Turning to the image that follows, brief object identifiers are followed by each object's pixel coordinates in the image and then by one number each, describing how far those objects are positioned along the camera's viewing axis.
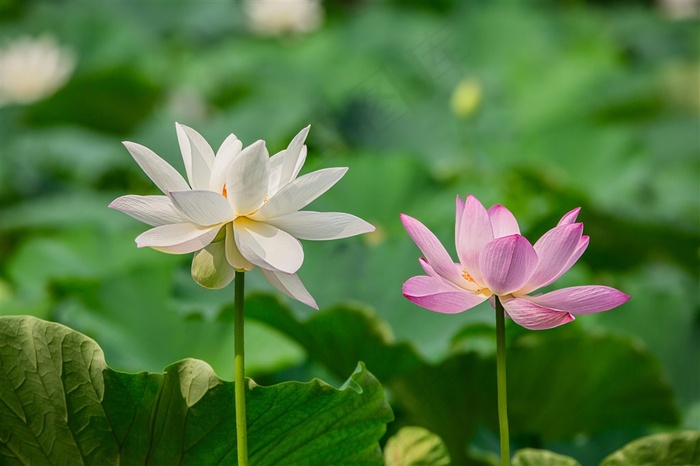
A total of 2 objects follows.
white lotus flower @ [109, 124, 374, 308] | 3.29
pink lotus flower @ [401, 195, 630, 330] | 3.29
